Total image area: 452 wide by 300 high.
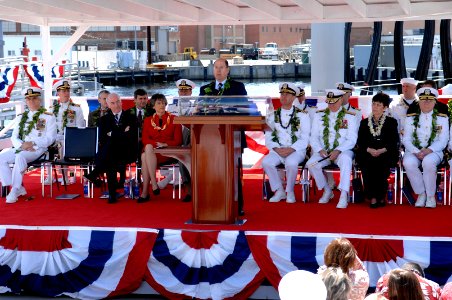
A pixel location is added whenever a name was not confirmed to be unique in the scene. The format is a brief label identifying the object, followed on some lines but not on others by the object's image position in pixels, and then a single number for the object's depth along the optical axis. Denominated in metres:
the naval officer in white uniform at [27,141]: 14.57
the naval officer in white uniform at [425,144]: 13.21
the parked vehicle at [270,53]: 118.92
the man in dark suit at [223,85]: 12.61
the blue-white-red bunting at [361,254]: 10.98
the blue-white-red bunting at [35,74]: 31.59
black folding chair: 14.68
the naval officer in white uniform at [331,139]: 13.57
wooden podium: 11.67
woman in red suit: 13.95
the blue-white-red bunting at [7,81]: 28.95
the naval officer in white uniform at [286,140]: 13.88
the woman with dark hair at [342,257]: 7.89
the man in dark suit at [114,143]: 14.08
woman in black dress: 13.32
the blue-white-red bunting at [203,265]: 11.31
